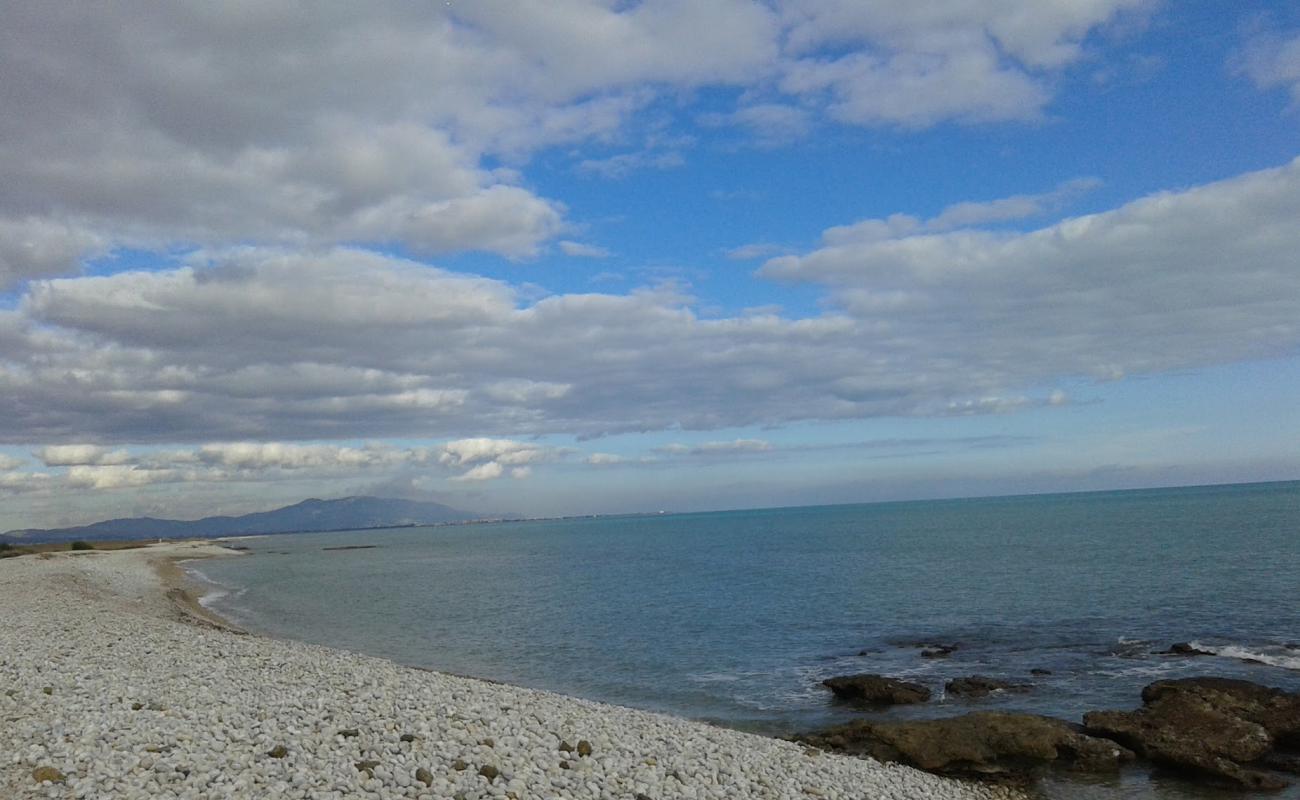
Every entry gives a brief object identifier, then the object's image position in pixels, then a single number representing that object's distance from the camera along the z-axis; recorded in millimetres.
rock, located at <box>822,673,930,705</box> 25562
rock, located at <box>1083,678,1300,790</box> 18391
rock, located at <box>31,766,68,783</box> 11898
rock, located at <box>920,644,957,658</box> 33175
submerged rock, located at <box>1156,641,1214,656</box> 30231
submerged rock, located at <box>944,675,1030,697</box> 26062
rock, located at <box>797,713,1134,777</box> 18891
